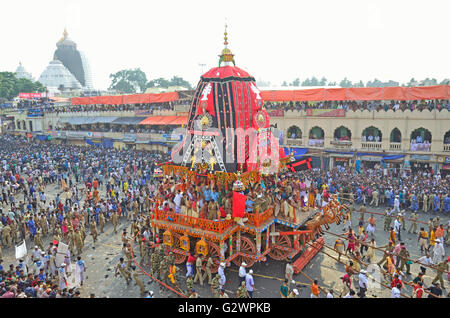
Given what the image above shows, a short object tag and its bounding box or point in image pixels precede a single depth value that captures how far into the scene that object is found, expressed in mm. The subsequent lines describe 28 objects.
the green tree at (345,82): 93012
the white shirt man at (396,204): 17806
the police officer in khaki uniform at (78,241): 14547
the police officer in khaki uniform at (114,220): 17016
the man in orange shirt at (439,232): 13297
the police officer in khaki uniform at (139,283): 11320
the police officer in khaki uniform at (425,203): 18359
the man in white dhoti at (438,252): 12453
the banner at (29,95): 50681
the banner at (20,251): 12430
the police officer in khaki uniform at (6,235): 15312
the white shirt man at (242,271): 11062
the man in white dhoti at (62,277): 11578
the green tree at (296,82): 97025
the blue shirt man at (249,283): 10641
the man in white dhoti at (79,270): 11914
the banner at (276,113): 29531
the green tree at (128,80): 82000
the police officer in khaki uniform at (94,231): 15609
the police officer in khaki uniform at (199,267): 11625
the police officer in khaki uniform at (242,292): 9781
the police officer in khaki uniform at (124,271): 11984
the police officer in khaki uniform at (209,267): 11654
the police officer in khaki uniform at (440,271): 10969
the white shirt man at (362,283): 10195
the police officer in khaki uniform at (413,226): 15734
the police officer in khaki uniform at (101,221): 17047
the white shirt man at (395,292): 9273
